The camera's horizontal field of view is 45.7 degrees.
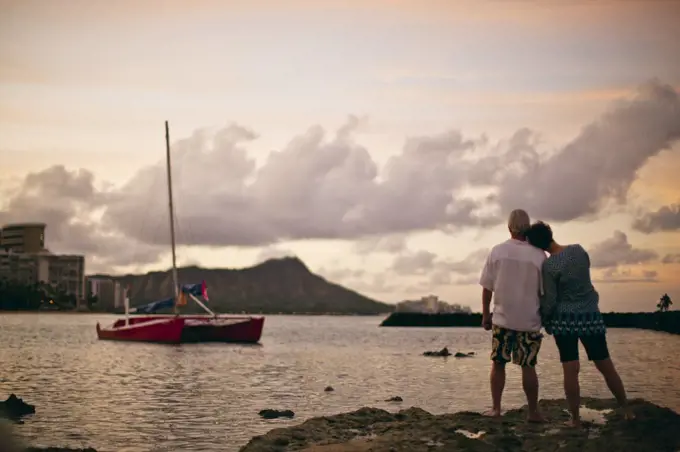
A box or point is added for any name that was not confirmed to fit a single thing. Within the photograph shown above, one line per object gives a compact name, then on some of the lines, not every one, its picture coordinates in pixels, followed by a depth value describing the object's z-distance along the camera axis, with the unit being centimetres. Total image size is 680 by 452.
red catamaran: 6125
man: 1013
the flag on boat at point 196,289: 5947
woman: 998
